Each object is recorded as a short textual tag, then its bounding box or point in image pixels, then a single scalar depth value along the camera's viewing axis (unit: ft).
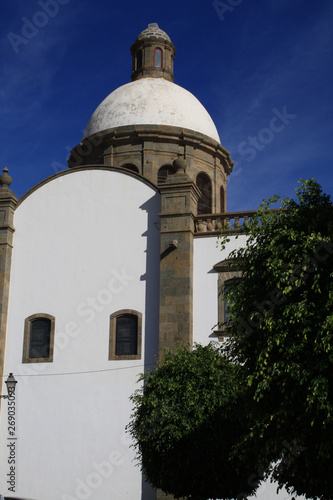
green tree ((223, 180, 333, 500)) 30.71
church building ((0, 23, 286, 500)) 61.62
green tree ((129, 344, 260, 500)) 42.04
